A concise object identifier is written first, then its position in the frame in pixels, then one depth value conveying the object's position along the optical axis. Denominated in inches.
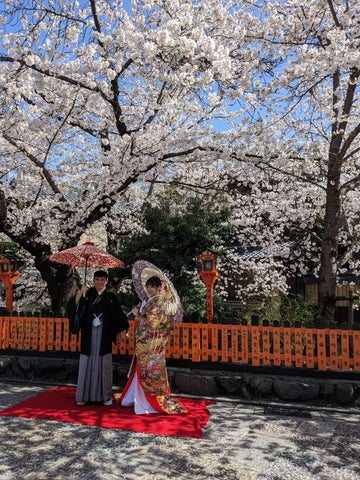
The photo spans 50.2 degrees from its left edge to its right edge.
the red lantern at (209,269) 310.2
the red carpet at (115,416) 187.5
